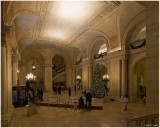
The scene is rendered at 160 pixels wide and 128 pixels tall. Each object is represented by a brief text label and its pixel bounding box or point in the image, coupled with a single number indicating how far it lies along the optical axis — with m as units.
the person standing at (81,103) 9.23
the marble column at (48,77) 22.09
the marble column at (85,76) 18.69
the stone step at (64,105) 9.60
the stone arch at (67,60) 23.99
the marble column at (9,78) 6.83
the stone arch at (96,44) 15.08
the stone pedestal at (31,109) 8.05
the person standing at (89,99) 9.20
